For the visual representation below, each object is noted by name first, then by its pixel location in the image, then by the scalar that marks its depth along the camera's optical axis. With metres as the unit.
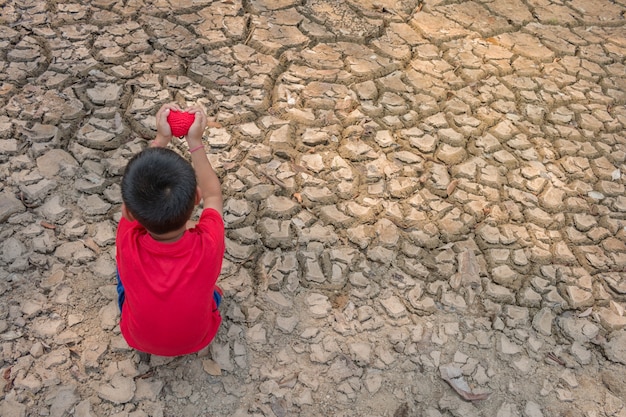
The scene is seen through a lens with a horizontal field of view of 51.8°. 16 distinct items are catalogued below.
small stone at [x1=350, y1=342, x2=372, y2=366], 2.19
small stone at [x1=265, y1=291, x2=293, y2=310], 2.31
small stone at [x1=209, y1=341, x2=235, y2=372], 2.13
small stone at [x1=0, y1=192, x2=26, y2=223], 2.40
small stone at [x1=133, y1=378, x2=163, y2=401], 2.03
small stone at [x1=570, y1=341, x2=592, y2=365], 2.26
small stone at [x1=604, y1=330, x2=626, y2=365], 2.28
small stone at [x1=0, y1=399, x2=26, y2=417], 1.93
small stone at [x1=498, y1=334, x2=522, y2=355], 2.27
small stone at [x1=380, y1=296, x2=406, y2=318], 2.33
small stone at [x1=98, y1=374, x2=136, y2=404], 2.01
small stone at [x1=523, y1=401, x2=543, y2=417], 2.11
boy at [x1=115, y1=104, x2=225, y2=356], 1.71
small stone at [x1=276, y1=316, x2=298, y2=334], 2.25
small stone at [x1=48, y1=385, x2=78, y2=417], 1.96
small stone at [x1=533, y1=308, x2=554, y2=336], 2.33
